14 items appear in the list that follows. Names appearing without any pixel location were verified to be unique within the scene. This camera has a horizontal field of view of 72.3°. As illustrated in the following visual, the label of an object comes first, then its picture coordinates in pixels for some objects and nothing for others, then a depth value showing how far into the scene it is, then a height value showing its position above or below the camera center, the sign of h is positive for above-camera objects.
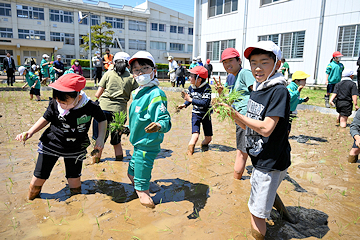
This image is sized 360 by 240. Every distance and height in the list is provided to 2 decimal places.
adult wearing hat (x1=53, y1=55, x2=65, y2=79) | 16.16 +0.79
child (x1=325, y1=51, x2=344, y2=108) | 9.96 +0.64
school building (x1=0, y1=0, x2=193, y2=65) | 38.34 +9.10
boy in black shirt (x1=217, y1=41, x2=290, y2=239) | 2.16 -0.38
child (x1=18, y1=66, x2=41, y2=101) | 10.76 -0.22
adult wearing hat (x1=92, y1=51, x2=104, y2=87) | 15.79 +0.96
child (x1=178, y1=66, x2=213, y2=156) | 5.11 -0.35
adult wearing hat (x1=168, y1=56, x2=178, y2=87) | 19.33 +1.10
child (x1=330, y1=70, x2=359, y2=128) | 7.34 -0.26
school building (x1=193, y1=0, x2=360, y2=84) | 14.18 +3.91
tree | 37.41 +6.46
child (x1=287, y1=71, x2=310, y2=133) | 5.58 -0.03
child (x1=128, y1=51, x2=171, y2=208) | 3.05 -0.45
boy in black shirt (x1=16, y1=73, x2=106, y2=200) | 3.02 -0.66
